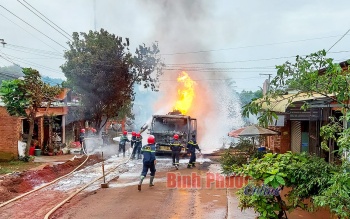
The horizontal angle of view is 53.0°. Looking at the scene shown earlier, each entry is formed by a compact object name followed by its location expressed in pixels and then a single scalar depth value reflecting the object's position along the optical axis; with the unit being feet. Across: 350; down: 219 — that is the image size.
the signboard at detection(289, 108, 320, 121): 35.70
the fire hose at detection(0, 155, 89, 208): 29.76
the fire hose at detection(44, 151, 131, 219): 26.30
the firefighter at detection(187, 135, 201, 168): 51.11
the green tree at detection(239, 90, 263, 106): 170.34
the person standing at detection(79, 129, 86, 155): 73.86
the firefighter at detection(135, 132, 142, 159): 62.39
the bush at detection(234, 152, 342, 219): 16.84
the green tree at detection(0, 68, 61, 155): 53.98
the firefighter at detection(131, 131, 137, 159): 62.52
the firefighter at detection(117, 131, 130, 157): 66.64
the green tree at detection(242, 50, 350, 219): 13.80
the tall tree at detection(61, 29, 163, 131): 81.51
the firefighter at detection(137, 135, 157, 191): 36.81
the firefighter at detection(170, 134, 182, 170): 51.72
